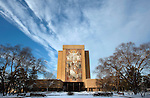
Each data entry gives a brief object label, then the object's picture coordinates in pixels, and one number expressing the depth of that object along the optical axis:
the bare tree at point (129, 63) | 29.62
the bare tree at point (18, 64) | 28.33
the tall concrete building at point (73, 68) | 77.19
